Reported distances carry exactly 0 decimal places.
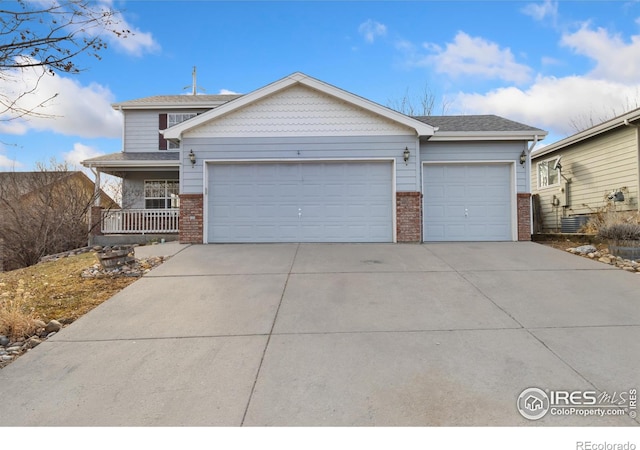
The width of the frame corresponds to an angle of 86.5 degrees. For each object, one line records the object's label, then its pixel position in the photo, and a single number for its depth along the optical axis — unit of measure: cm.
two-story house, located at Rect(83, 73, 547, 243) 981
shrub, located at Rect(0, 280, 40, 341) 428
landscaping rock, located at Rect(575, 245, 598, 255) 803
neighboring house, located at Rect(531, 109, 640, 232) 1061
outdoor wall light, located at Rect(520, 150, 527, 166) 1007
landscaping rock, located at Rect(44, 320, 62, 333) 445
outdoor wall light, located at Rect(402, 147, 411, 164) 970
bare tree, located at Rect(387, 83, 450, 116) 2261
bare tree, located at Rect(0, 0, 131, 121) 376
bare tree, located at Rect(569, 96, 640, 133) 2088
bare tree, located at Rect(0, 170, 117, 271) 1213
